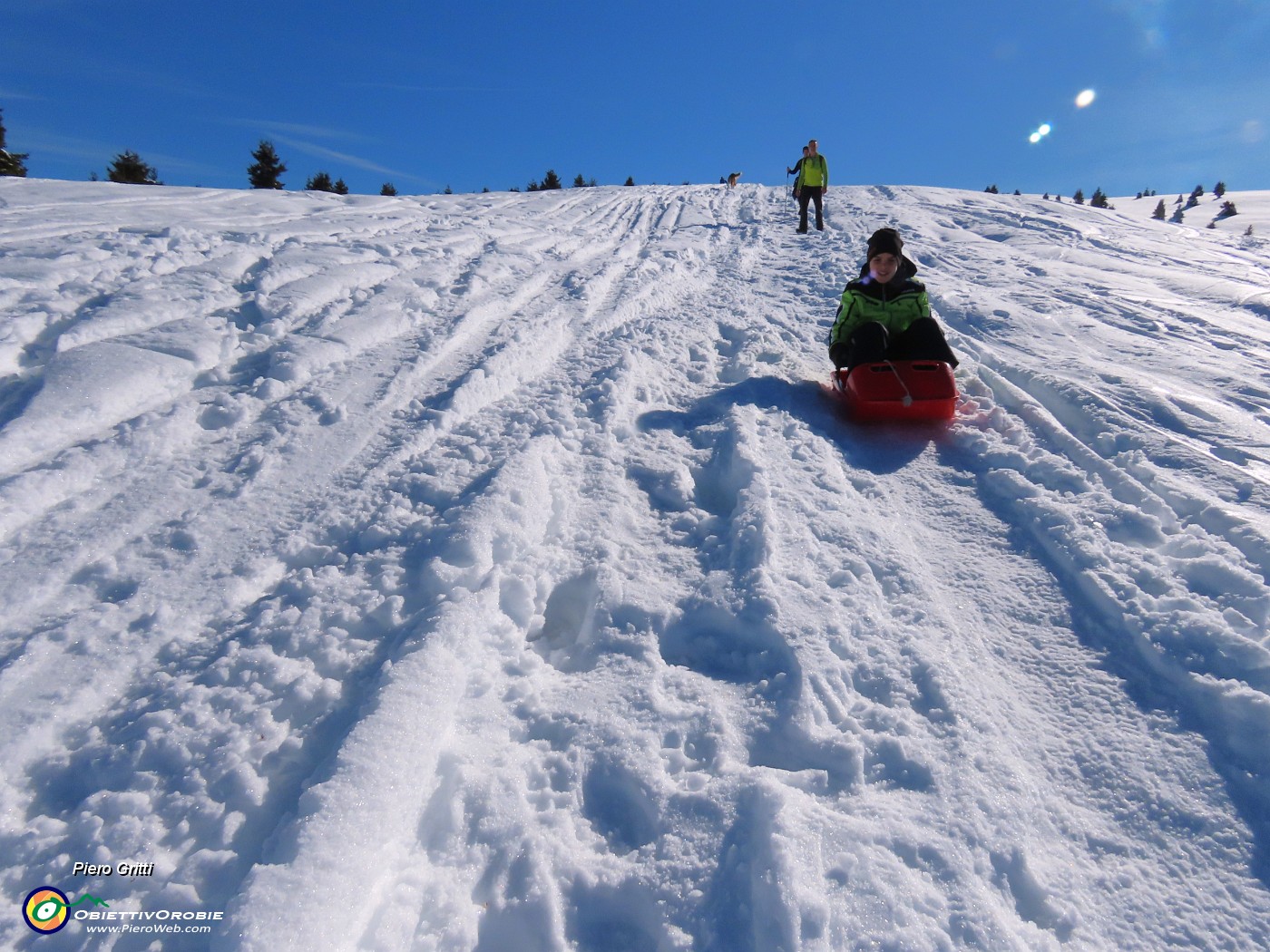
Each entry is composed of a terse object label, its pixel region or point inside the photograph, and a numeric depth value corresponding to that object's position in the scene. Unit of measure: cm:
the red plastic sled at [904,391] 330
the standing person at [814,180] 973
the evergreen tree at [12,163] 1527
